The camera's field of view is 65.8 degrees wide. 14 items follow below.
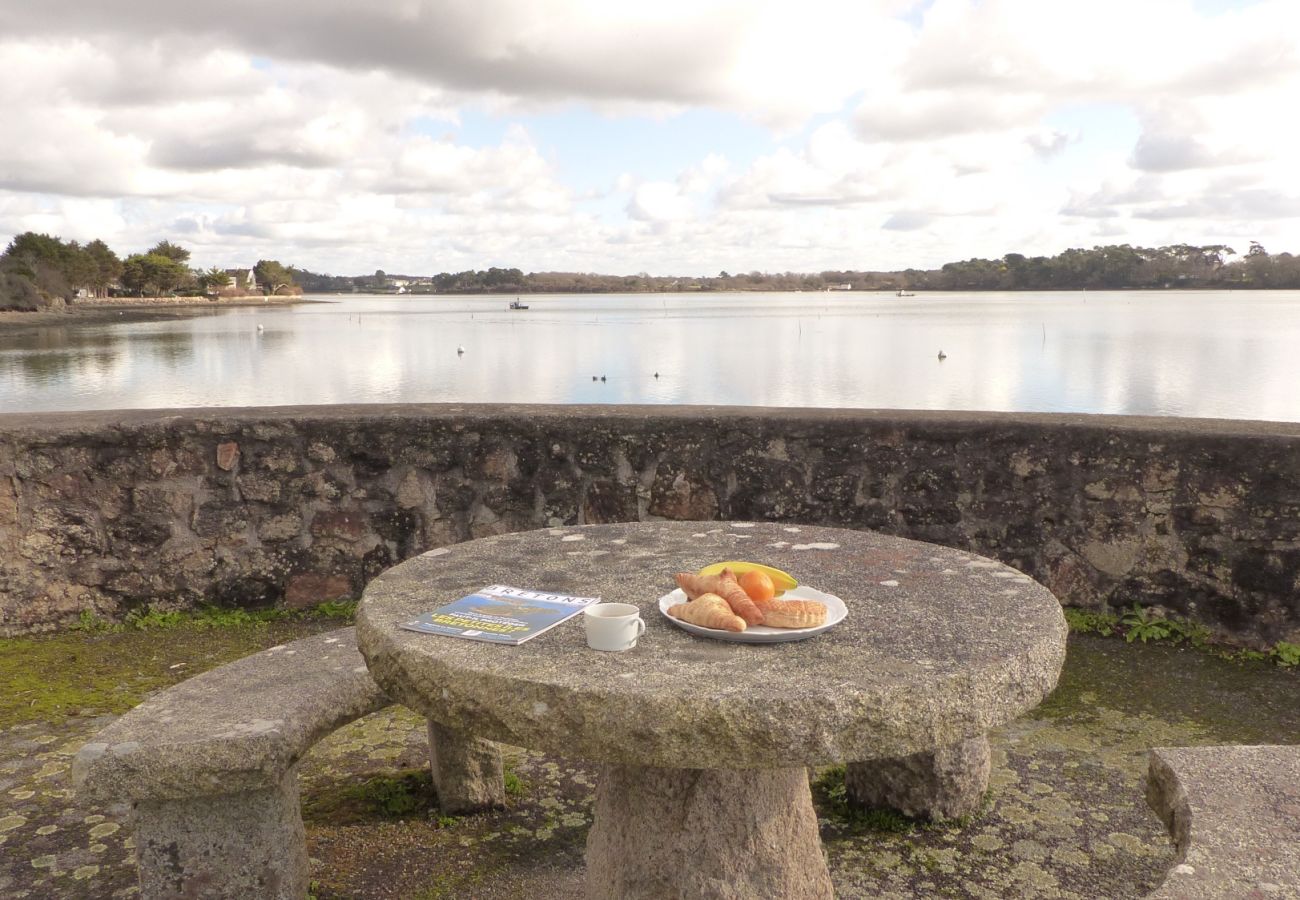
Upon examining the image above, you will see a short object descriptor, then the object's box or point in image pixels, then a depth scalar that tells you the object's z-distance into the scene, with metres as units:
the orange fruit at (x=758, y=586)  1.75
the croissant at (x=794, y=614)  1.67
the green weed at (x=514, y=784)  2.79
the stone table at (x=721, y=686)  1.44
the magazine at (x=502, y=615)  1.70
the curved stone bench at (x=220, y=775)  1.96
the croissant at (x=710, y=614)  1.66
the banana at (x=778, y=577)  1.86
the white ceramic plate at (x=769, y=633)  1.64
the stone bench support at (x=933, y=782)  2.53
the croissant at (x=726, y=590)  1.70
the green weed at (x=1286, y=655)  3.58
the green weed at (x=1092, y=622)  3.87
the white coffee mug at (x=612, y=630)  1.61
